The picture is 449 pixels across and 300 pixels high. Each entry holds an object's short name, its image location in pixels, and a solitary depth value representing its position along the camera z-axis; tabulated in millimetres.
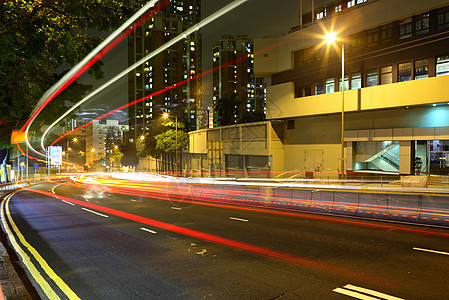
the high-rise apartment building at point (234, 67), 149125
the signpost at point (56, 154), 60781
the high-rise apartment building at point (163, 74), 123438
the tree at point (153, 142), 63203
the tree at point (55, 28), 7660
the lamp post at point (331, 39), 21797
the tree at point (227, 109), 59184
